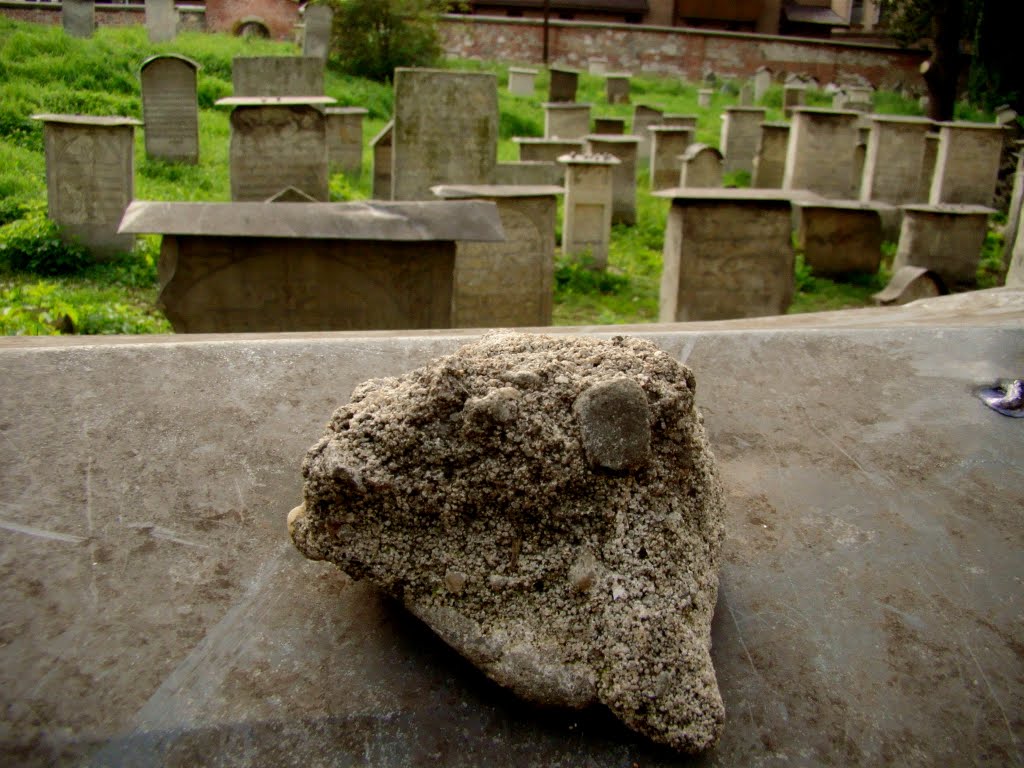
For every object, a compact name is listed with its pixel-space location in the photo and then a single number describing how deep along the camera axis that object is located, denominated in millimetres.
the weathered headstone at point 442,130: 8781
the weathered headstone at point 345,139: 12602
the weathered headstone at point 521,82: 20547
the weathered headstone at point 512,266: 6852
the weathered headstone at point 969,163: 11680
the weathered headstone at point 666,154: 13391
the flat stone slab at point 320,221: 4617
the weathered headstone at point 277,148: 8773
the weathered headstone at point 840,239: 9742
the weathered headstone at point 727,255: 6793
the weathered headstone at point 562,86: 19609
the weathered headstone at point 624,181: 11438
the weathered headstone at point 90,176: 7922
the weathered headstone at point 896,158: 11711
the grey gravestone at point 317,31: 18047
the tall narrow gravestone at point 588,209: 9422
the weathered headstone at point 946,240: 9406
